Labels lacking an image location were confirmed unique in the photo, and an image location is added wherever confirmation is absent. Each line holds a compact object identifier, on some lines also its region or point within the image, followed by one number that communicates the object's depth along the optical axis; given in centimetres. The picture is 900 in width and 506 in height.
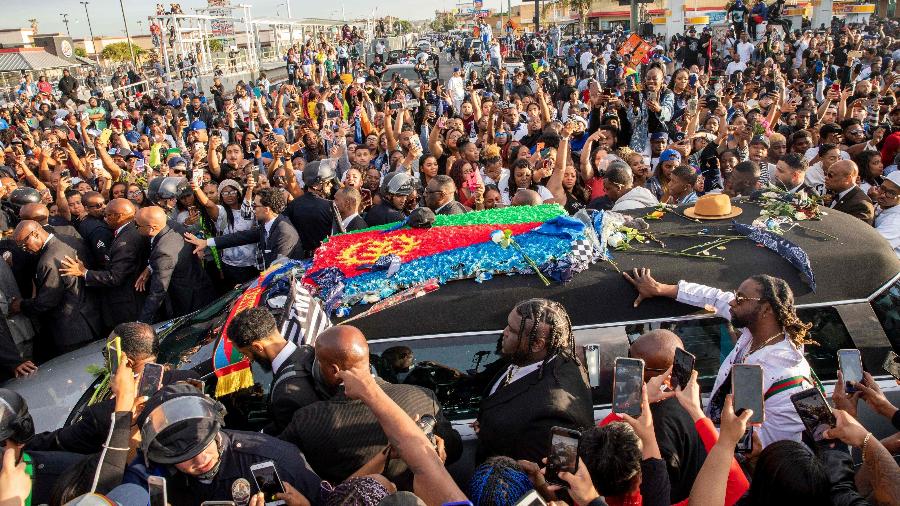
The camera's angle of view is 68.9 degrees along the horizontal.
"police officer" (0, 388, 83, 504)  294
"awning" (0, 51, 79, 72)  4084
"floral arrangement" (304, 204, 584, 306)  390
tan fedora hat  435
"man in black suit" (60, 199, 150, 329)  572
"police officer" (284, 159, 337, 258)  625
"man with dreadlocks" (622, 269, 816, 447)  315
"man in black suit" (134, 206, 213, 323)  556
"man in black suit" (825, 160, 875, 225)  545
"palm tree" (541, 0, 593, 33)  4680
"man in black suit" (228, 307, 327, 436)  338
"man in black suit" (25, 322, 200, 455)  342
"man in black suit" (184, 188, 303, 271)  566
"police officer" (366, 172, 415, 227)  598
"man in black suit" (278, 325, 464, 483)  303
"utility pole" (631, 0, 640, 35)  2645
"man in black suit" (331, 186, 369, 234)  597
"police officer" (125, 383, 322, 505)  255
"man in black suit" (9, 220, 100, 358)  564
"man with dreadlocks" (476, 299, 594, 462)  302
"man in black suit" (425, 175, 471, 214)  580
